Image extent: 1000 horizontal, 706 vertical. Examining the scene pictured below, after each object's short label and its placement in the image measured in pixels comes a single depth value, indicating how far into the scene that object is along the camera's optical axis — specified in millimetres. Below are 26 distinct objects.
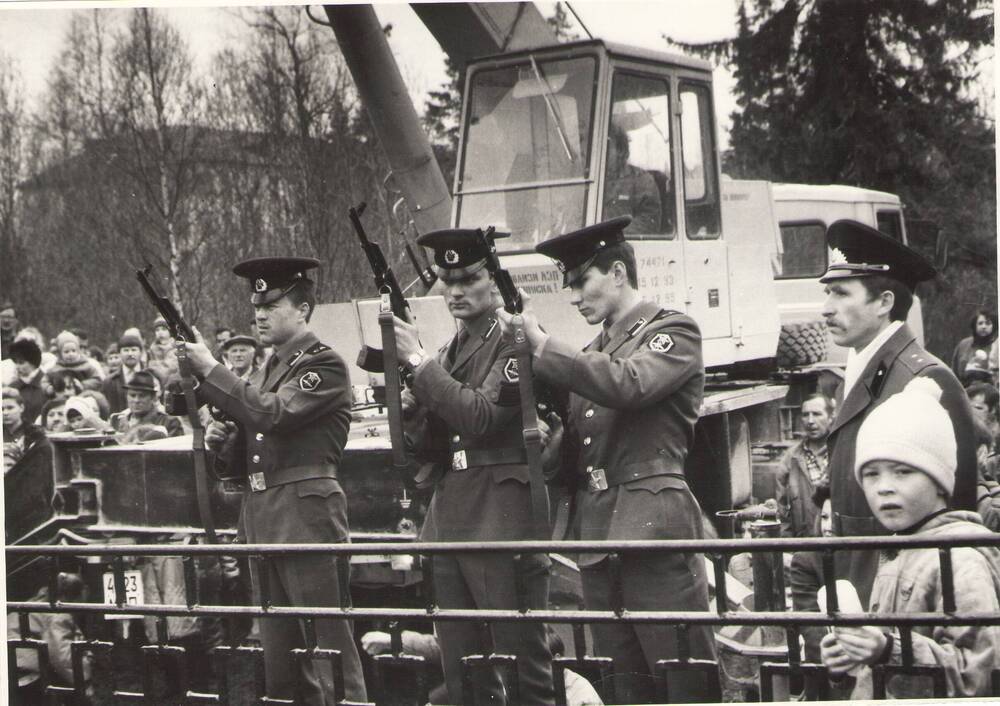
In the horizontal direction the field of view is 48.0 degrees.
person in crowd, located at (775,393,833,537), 5023
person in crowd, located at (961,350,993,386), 5625
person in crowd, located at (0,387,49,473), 6305
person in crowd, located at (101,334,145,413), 8062
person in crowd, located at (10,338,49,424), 7652
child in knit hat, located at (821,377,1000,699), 2359
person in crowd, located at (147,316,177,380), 8906
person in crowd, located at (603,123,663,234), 5434
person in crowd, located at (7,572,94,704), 4547
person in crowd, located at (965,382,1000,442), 5381
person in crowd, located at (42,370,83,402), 8148
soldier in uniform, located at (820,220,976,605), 2758
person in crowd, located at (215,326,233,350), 8834
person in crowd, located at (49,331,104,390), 8266
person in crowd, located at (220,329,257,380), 6648
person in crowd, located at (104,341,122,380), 8906
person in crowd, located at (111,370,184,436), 6578
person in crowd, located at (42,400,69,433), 6746
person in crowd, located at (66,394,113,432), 6426
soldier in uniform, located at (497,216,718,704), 3184
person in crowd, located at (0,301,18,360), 8117
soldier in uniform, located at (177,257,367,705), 3727
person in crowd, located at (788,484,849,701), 2832
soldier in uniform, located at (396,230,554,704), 3434
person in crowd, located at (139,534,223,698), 5215
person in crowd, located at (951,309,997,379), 5855
